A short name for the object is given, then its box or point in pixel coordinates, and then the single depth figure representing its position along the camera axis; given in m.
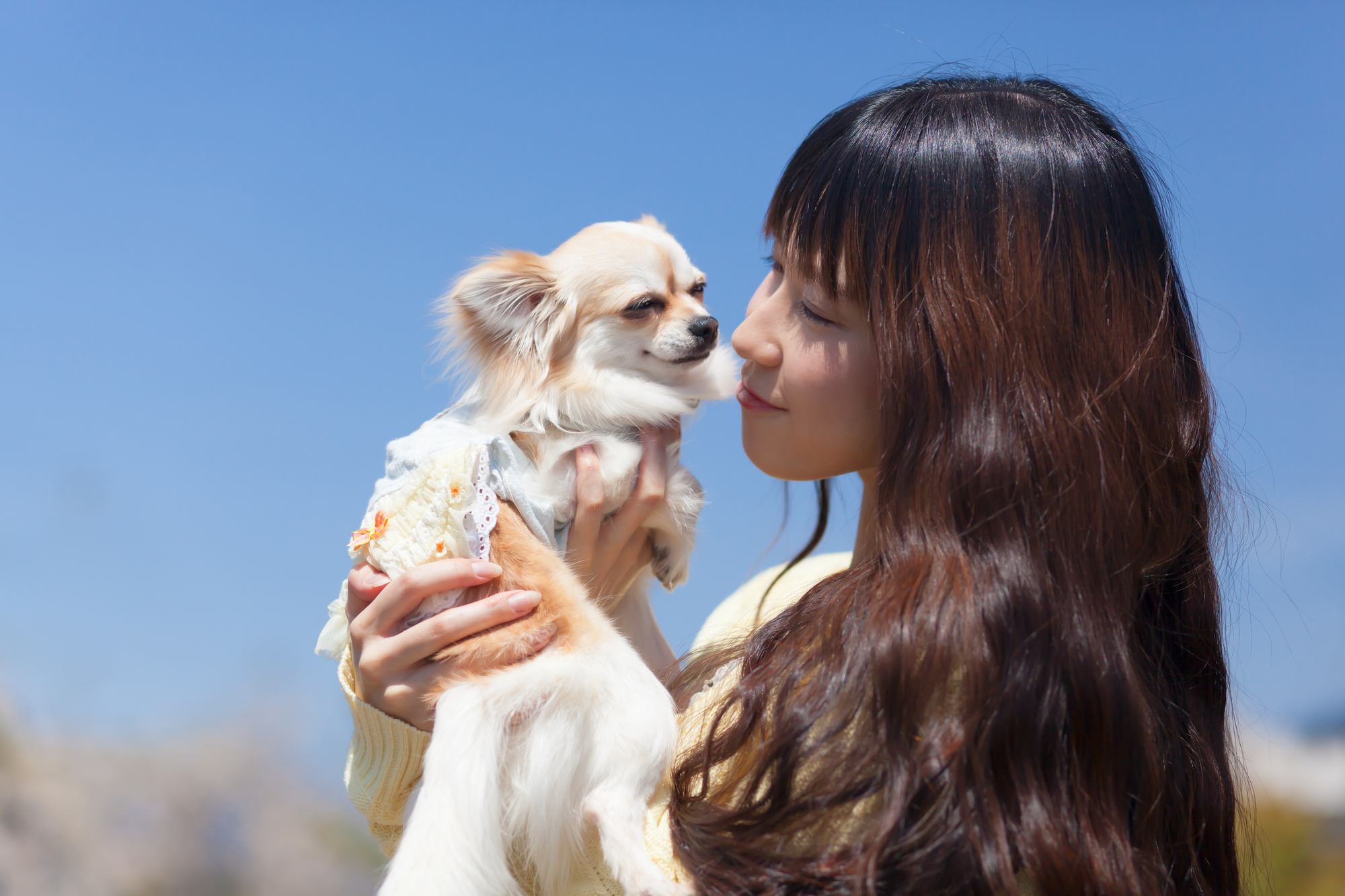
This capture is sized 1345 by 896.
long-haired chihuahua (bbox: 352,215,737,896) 1.04
